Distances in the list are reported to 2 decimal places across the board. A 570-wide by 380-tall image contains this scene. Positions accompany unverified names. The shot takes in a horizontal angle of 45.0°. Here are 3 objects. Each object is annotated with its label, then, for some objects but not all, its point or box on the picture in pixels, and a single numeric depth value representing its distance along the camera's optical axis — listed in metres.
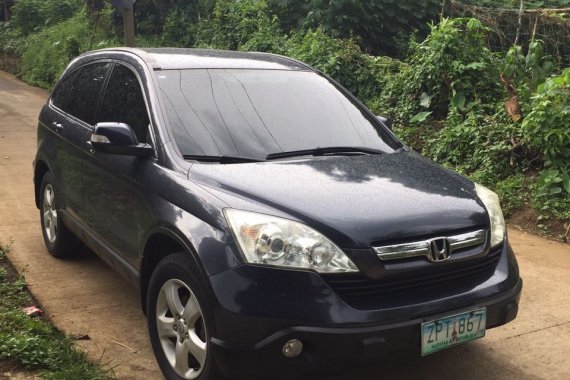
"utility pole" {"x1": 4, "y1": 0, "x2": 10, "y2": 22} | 28.64
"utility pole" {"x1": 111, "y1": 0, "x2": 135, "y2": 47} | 9.22
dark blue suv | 2.87
